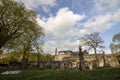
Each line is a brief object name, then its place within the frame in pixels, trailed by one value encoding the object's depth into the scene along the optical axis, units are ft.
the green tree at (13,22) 38.71
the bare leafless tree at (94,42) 90.41
